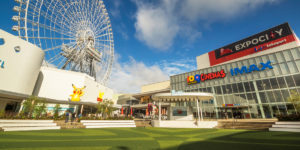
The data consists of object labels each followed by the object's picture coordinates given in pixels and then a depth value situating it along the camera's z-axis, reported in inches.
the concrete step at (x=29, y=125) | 416.1
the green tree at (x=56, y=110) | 660.4
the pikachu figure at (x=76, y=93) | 1067.2
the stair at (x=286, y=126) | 448.8
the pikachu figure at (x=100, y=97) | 1379.4
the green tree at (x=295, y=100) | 579.7
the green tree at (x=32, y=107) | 634.8
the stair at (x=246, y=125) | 539.4
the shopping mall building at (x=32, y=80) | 713.0
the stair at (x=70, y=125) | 544.3
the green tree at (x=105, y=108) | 826.0
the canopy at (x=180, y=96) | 733.3
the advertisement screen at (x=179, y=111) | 952.9
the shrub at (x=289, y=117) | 491.1
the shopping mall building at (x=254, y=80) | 872.9
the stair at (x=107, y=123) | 609.1
